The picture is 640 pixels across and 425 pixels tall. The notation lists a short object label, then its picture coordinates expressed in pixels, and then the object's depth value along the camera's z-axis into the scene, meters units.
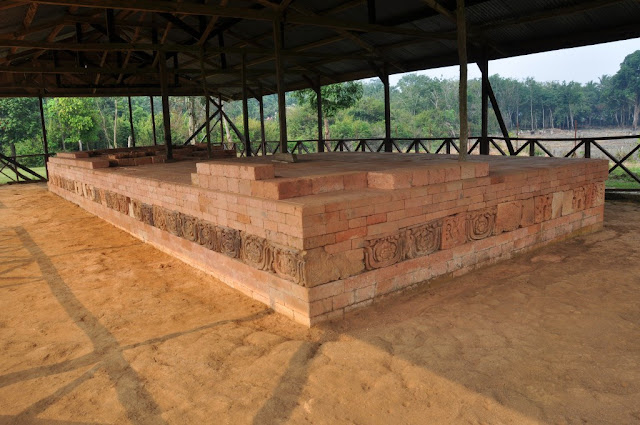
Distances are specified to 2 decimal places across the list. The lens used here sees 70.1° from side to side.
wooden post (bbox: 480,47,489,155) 10.71
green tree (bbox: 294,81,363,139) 24.56
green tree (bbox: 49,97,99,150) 33.50
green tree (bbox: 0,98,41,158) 32.47
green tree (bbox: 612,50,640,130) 40.88
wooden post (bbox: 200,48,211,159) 12.18
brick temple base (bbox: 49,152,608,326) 4.52
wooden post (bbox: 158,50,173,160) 11.95
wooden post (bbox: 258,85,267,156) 15.32
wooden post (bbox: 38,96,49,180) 17.77
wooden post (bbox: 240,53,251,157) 13.31
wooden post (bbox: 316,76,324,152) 16.57
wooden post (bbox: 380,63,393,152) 13.67
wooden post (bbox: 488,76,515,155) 10.75
